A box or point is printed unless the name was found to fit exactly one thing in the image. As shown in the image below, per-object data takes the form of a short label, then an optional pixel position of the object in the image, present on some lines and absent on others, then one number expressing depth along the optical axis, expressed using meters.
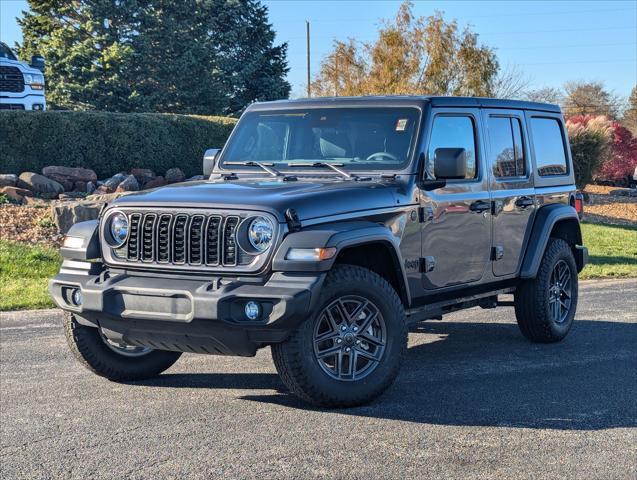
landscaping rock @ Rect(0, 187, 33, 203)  17.45
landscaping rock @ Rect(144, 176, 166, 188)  20.78
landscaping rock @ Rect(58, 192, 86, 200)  18.23
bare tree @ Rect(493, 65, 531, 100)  33.21
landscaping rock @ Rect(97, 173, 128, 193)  18.86
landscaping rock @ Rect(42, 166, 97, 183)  19.19
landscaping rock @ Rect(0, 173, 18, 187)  18.02
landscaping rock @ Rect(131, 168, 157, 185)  21.05
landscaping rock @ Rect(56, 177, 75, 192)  19.27
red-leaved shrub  37.81
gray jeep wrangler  5.75
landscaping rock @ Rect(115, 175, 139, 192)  18.84
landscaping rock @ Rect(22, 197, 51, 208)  16.99
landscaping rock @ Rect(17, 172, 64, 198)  18.33
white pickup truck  21.05
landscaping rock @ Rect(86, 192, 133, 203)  15.41
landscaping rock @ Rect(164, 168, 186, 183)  21.68
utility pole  55.03
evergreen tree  39.84
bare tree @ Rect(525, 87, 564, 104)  59.23
